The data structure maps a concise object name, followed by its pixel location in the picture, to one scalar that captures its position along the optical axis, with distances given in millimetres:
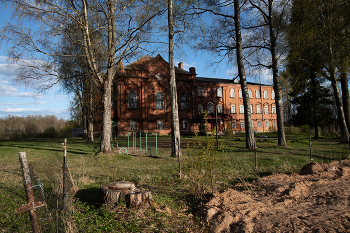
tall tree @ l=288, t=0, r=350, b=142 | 13797
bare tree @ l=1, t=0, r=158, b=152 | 10180
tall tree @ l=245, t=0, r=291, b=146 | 14883
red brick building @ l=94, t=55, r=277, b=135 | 31469
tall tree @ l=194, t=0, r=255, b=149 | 13453
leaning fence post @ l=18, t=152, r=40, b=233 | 2805
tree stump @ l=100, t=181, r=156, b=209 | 3922
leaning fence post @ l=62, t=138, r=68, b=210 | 3676
